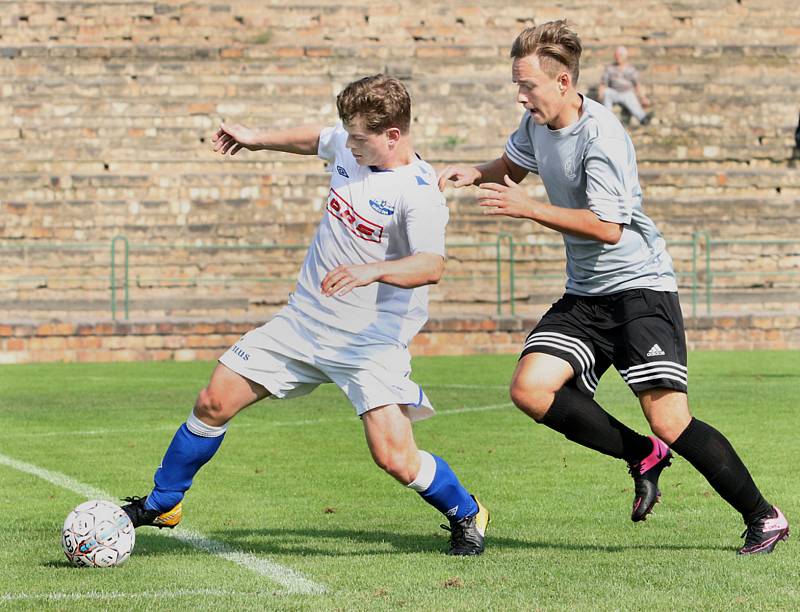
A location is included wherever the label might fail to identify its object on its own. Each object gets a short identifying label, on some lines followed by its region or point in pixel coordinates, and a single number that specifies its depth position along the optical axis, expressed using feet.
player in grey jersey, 43.68
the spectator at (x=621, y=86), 192.75
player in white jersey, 43.91
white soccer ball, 43.47
